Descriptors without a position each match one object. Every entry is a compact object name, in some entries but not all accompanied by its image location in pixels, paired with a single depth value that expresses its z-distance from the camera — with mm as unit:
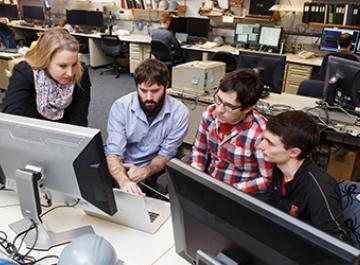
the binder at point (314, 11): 5006
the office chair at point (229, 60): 4812
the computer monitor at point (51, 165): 1009
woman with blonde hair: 1723
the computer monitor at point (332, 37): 4789
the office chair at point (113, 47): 6255
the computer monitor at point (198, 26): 5969
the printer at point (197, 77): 3121
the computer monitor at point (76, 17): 7215
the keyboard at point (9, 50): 4626
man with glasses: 1674
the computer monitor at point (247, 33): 5555
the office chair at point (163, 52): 5505
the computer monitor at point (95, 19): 6977
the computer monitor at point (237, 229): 577
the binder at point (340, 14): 4842
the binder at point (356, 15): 4746
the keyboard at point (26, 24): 7713
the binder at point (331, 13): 4884
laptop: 1169
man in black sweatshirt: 1285
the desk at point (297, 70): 4824
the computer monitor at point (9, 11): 7988
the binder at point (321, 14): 4949
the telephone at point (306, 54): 5066
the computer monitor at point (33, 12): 7801
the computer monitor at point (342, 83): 2551
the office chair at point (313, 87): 3305
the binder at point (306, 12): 5062
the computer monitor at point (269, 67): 2955
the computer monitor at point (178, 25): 6211
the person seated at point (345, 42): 4410
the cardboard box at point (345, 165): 2672
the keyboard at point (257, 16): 5398
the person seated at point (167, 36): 5633
